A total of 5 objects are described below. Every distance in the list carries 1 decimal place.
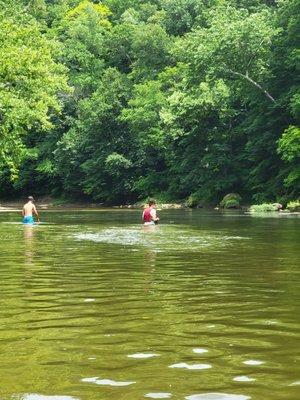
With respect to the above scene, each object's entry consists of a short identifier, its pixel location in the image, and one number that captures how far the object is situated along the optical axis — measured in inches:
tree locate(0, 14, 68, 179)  1393.9
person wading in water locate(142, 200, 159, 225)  1010.1
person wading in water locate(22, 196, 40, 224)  1124.5
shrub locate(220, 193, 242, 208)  2110.7
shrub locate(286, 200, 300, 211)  1770.4
